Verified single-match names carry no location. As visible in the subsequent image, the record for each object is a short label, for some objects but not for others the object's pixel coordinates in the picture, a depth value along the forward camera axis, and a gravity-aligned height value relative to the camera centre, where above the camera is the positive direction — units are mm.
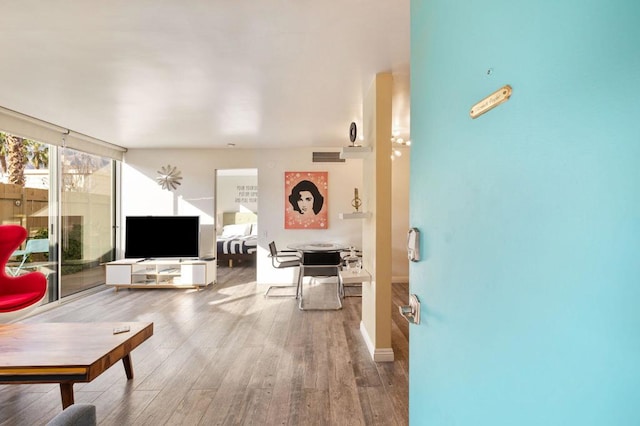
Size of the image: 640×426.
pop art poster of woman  5840 +247
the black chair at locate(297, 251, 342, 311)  4273 -672
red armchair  3094 -665
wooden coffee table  1784 -859
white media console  5293 -1009
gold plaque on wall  627 +241
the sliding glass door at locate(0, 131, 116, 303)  3984 +96
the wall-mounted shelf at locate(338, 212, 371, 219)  3115 -8
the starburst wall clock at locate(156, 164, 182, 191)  5980 +709
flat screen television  5469 -374
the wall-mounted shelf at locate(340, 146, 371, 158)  3104 +621
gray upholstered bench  784 -520
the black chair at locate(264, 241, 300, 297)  4844 -749
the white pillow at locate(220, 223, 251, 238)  8356 -423
